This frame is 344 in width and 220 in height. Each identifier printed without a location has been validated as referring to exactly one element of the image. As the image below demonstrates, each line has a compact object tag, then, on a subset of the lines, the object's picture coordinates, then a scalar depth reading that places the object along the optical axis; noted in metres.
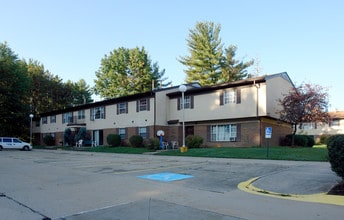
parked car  37.15
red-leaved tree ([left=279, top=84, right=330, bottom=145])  23.78
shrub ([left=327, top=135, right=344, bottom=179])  8.16
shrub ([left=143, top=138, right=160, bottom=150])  27.94
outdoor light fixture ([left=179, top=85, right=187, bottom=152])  22.91
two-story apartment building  26.08
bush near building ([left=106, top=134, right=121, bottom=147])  33.16
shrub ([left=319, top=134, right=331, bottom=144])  43.12
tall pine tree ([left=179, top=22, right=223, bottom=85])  54.31
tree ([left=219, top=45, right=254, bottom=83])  54.12
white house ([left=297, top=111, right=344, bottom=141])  47.12
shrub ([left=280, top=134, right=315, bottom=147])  28.80
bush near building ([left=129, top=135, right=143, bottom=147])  30.89
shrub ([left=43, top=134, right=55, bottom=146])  46.44
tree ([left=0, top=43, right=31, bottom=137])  46.31
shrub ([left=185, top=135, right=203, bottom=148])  26.90
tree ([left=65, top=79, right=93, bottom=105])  66.56
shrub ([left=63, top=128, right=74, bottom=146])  40.19
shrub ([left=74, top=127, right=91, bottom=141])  38.62
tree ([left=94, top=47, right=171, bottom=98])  60.09
